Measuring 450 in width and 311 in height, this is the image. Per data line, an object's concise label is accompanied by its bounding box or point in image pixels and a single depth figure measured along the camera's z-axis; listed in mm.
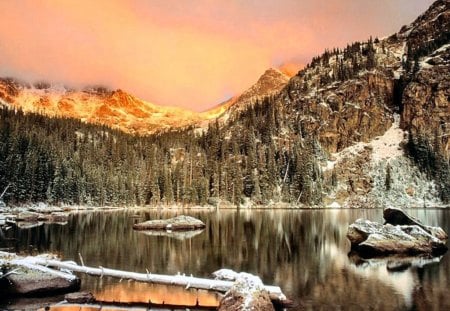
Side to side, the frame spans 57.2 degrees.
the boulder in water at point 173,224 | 76375
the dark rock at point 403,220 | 51141
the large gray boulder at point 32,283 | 26830
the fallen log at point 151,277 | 25578
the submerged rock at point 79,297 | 25594
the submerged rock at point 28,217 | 94562
